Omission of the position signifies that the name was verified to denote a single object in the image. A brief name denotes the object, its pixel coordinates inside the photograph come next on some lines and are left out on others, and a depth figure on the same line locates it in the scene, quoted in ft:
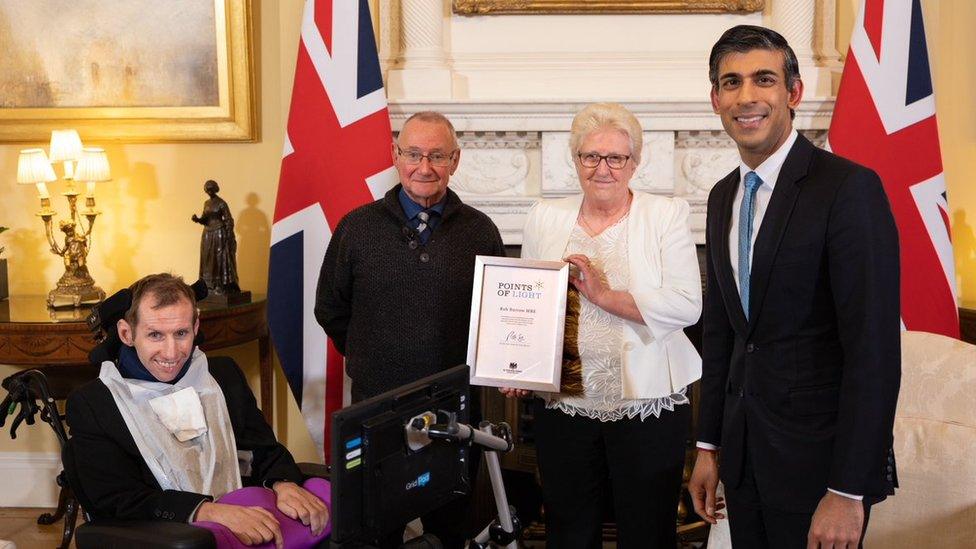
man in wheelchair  7.18
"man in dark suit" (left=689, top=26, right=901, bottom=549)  4.99
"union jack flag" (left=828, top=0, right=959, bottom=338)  11.83
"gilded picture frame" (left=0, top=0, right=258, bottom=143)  13.34
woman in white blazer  7.83
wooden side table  11.63
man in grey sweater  8.62
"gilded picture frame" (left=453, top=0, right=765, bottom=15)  12.88
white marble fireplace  12.39
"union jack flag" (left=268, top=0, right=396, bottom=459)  11.98
